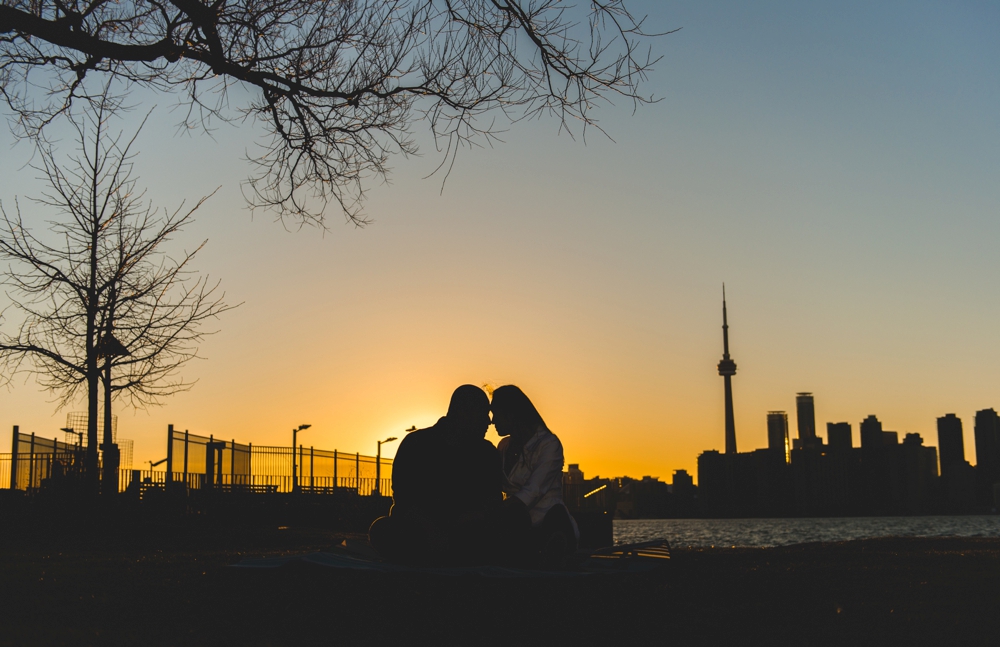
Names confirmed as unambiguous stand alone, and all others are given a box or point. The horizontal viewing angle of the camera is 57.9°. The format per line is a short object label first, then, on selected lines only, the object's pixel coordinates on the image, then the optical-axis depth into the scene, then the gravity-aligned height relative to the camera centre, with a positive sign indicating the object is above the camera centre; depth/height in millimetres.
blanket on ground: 5434 -720
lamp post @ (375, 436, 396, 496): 38375 -701
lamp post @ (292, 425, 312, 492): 30984 -710
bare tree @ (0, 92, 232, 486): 19547 +3321
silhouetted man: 5930 -204
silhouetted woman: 6191 -195
